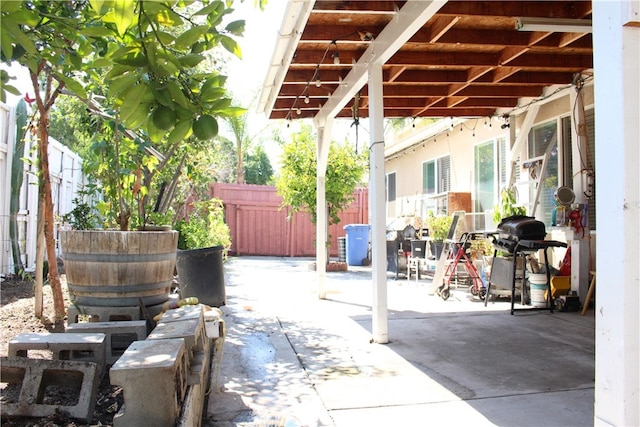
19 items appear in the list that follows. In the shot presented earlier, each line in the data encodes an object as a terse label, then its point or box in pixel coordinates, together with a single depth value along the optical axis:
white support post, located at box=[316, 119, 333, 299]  7.89
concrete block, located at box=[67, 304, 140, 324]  3.74
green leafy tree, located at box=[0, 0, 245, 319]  1.58
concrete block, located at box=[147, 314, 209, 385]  2.83
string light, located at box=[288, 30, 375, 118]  5.17
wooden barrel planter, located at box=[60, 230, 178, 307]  3.73
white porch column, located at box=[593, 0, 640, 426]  1.59
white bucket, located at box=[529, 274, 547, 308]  6.78
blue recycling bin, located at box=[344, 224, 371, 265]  13.72
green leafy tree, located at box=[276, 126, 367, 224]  12.71
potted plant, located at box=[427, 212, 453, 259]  9.53
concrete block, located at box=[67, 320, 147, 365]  3.38
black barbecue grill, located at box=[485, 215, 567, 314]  6.22
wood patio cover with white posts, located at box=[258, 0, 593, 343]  4.70
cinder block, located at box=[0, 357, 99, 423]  2.53
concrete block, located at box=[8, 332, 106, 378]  2.98
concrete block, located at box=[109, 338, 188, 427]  2.29
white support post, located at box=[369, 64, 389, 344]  4.95
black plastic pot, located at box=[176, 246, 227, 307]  6.66
